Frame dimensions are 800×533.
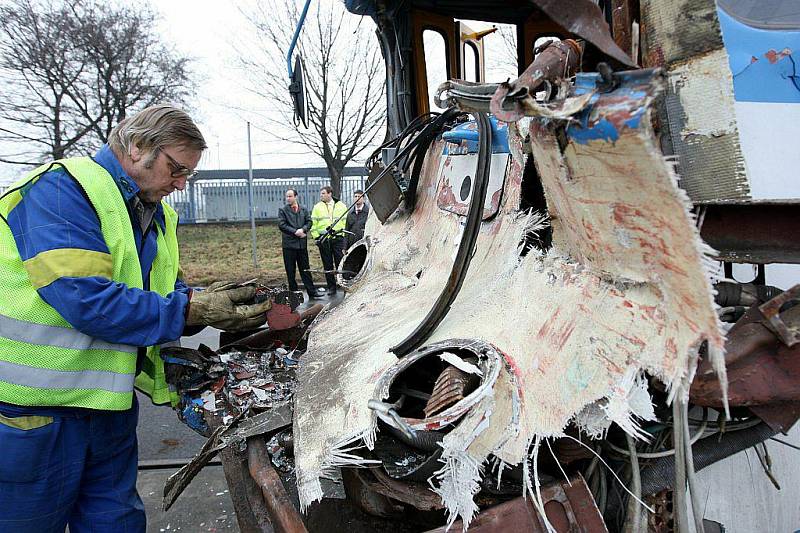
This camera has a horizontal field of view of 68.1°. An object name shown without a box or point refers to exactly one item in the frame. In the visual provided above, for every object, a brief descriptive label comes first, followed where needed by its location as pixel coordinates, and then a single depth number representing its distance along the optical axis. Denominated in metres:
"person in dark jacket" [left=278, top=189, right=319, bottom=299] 10.10
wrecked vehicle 1.14
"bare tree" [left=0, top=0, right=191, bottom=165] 14.28
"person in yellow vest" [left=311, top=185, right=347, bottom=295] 10.18
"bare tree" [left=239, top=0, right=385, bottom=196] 12.70
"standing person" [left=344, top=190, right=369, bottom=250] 8.73
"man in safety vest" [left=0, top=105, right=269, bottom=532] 1.95
